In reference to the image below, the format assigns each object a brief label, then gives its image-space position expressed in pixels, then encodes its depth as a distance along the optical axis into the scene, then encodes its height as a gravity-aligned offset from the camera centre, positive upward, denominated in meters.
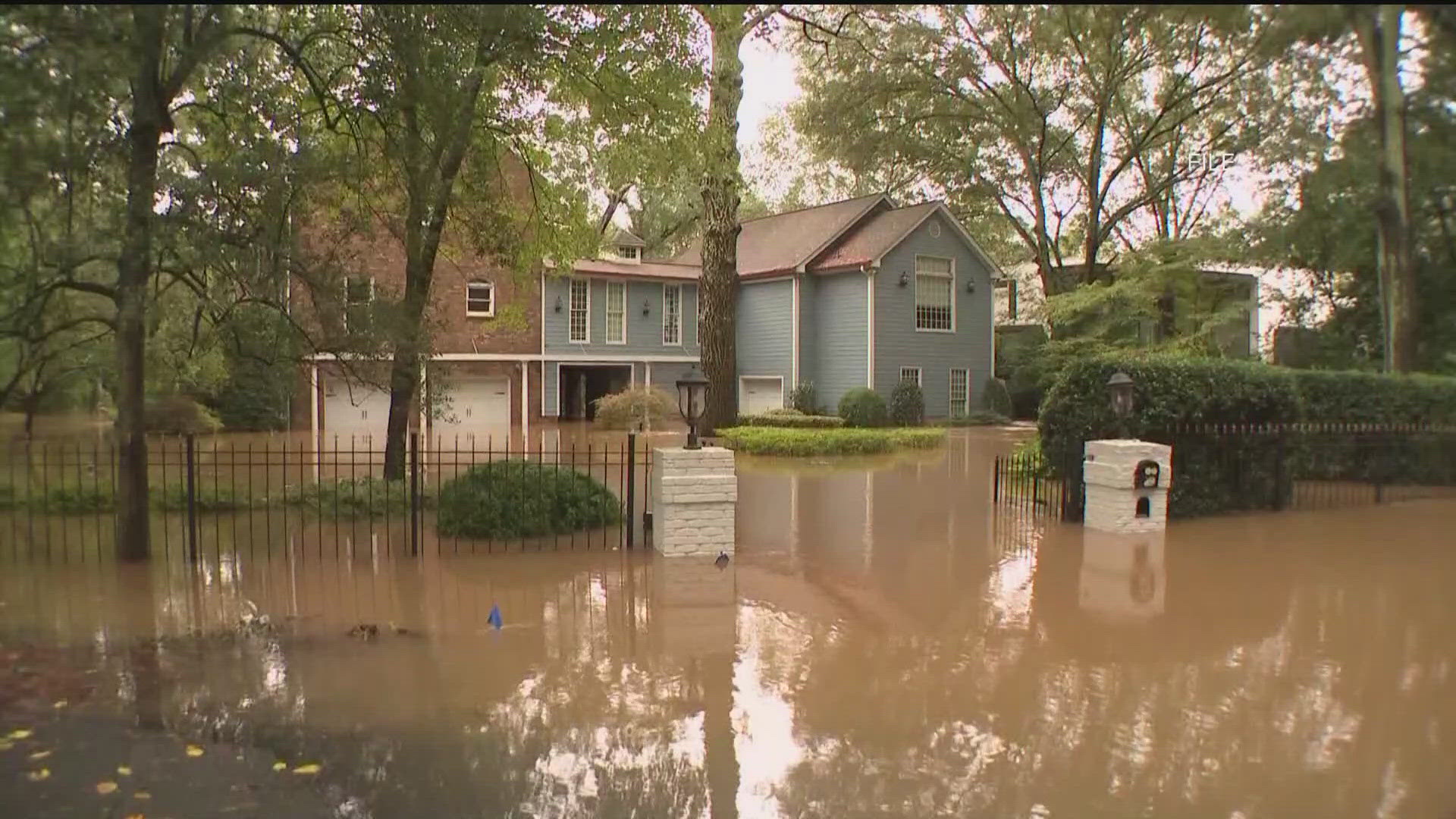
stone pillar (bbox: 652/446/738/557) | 10.37 -1.09
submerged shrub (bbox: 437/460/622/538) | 11.29 -1.23
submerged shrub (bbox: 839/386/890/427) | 29.44 -0.49
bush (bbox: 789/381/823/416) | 31.30 -0.22
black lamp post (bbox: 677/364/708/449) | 10.39 -0.03
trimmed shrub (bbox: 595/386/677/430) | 28.97 -0.43
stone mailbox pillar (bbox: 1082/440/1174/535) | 12.04 -1.14
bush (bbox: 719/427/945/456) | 22.47 -1.11
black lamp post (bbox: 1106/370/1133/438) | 11.73 -0.06
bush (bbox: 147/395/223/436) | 24.70 -0.47
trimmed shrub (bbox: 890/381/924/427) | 30.69 -0.43
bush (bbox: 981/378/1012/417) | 33.38 -0.26
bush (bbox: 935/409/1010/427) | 32.19 -0.94
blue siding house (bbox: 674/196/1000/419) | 31.22 +2.66
